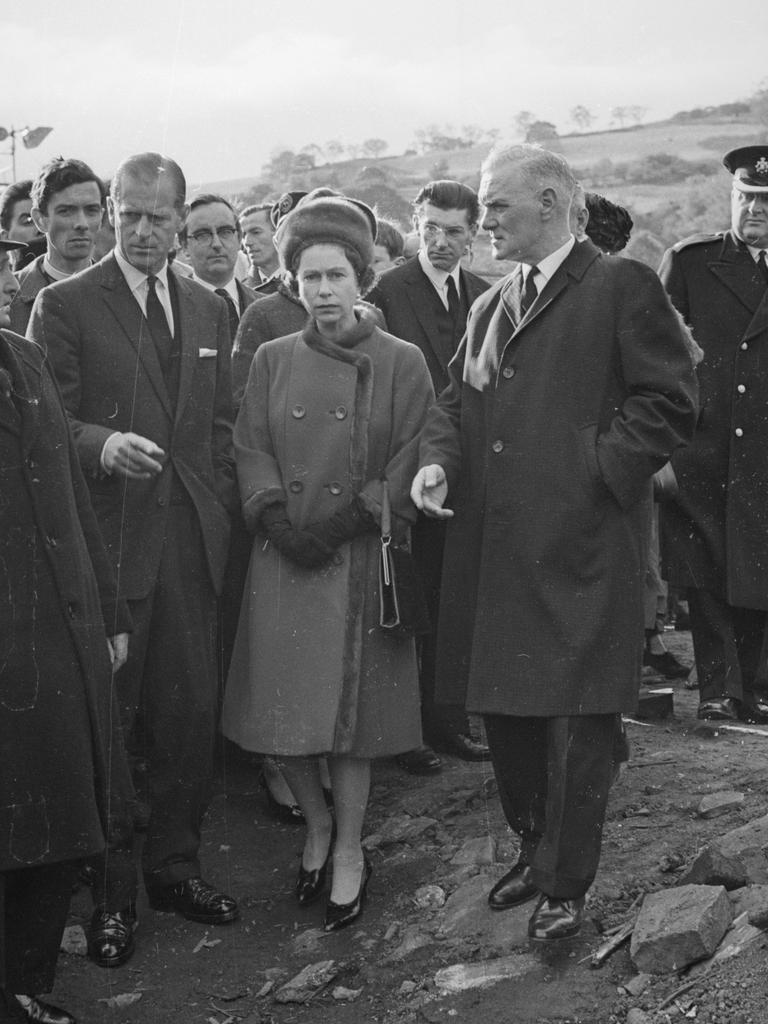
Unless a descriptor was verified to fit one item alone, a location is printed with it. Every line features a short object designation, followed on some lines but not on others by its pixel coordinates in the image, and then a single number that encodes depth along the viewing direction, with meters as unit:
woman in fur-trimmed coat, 4.64
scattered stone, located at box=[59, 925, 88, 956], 4.58
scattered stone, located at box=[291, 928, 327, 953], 4.51
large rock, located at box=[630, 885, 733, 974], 3.76
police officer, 6.09
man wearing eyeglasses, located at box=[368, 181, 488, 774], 5.83
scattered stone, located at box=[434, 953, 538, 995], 3.99
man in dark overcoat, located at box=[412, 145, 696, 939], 4.05
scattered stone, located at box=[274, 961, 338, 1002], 4.22
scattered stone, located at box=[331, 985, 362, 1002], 4.17
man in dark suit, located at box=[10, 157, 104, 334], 5.85
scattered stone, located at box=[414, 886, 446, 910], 4.64
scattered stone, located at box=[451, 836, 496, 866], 4.88
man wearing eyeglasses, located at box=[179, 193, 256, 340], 6.60
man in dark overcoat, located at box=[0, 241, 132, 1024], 3.65
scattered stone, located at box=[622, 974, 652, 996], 3.73
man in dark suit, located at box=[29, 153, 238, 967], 4.68
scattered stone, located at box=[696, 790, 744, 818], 4.90
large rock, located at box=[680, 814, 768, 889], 4.12
